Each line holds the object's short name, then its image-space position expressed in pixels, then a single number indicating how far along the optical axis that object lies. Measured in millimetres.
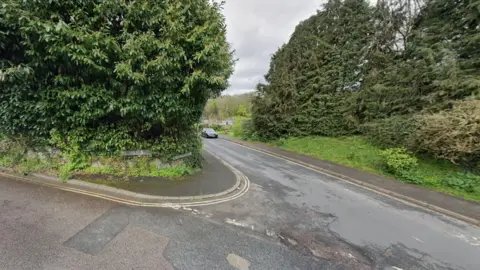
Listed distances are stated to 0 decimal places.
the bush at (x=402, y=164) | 7640
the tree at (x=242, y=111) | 37062
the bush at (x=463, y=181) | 6574
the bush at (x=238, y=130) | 24342
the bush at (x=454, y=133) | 6633
